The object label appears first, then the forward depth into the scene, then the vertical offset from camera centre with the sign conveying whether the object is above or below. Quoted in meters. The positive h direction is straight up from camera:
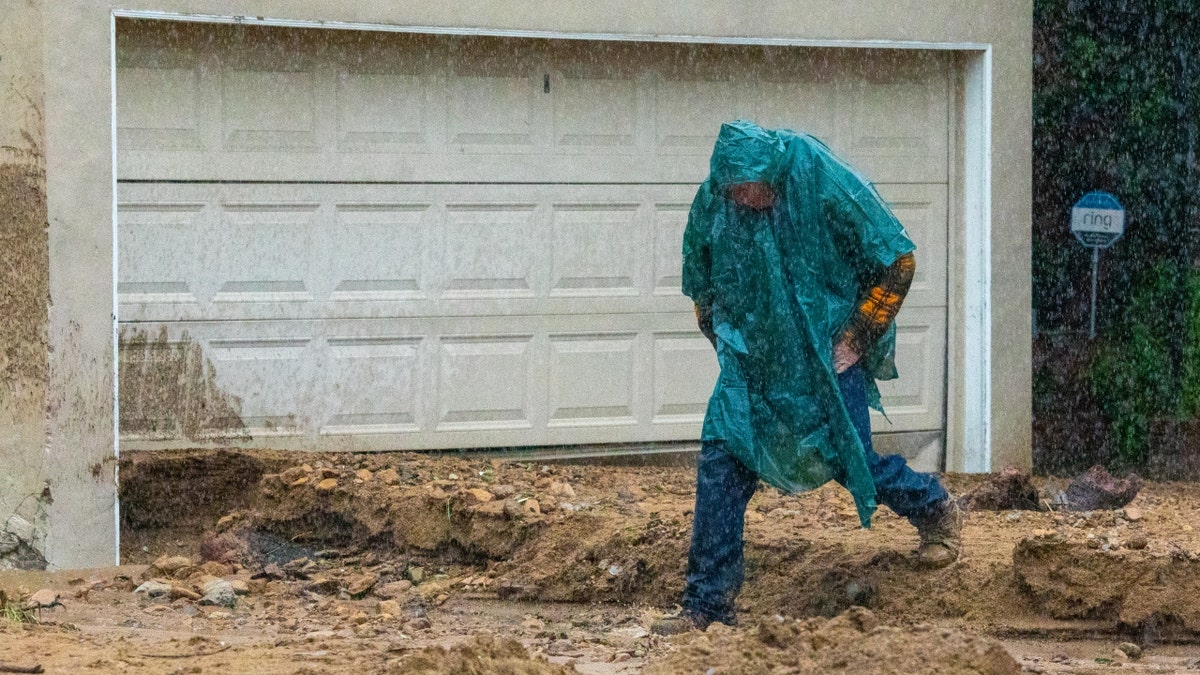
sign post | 17.52 +0.24
